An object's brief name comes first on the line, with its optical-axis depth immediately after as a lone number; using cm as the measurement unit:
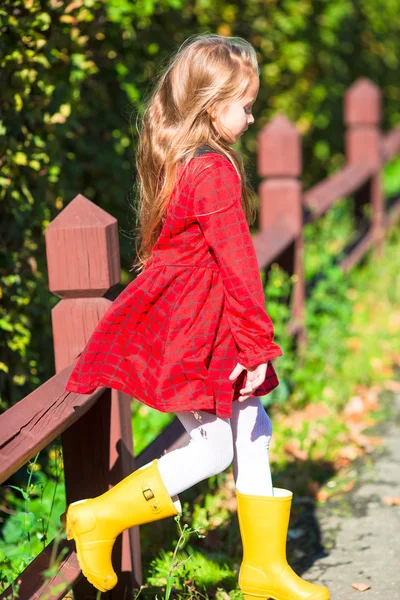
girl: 455
